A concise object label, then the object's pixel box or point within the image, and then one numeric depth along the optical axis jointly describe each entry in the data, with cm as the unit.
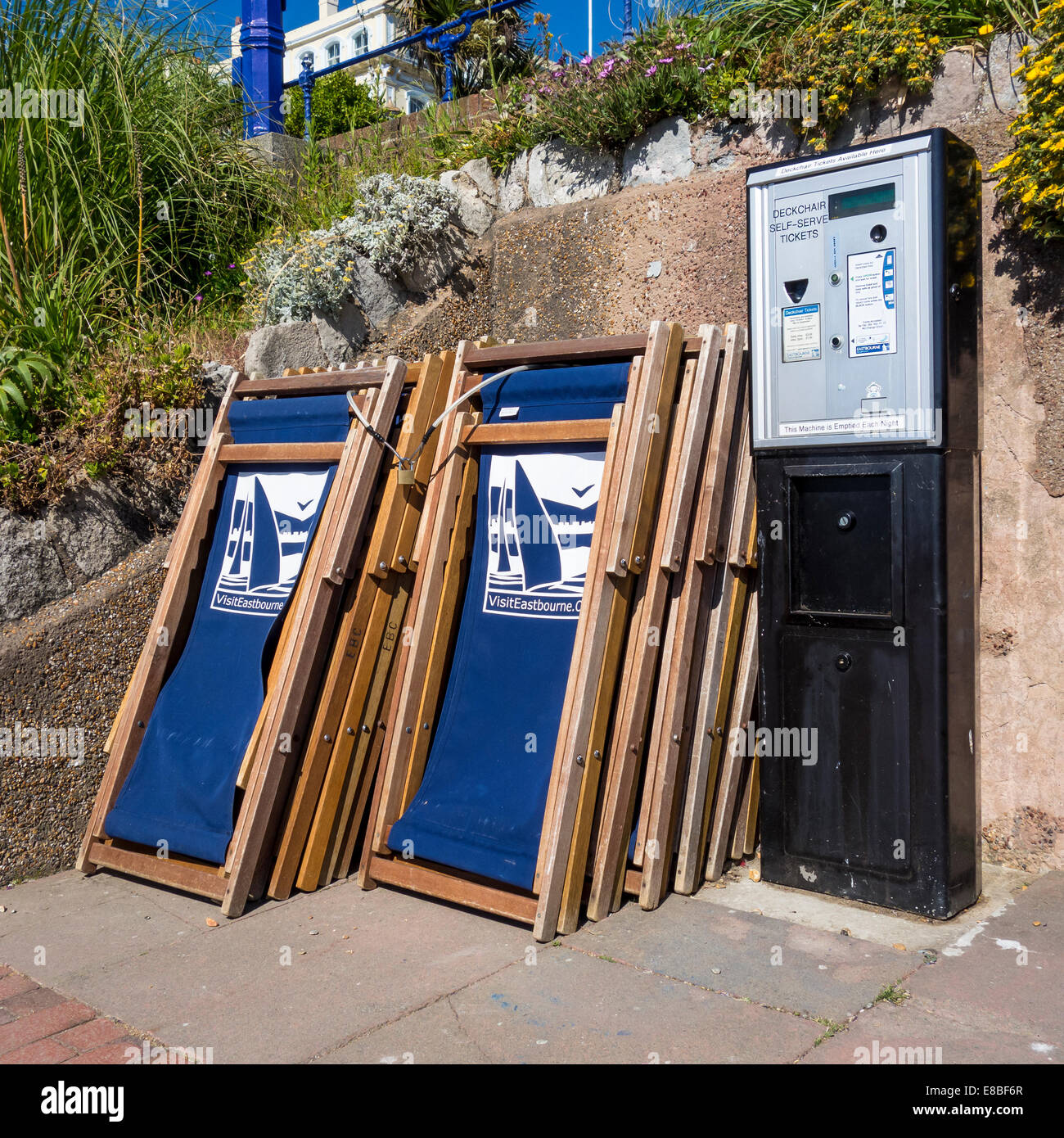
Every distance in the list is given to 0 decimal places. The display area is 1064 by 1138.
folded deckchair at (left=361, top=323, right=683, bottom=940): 348
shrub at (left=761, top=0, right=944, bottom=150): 391
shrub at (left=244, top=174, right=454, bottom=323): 556
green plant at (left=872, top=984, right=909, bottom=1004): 291
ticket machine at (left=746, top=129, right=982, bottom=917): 332
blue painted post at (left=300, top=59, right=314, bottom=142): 916
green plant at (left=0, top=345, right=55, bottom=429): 474
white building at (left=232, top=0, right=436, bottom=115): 4350
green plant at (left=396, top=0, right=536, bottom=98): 859
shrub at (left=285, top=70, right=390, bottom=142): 884
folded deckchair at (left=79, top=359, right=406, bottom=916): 386
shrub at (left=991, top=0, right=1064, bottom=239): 344
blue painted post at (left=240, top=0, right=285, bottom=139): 921
